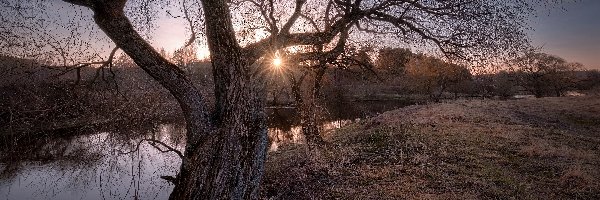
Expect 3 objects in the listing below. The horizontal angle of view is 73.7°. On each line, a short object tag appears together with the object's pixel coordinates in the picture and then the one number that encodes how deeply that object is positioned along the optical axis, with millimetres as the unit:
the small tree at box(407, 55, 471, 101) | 41094
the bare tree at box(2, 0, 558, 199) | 4844
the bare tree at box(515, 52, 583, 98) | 48497
